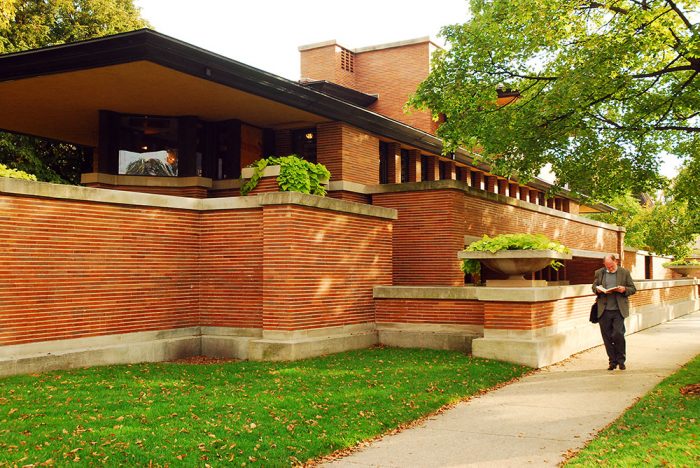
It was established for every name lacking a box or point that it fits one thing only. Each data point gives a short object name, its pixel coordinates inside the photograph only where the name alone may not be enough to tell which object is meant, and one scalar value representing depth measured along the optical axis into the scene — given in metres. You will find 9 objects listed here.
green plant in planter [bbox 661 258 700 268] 37.22
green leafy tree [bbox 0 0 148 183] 25.89
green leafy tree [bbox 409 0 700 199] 14.27
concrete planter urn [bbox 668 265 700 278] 36.97
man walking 11.66
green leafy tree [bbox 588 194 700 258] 36.12
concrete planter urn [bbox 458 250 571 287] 12.68
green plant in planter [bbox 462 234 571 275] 13.01
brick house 10.80
